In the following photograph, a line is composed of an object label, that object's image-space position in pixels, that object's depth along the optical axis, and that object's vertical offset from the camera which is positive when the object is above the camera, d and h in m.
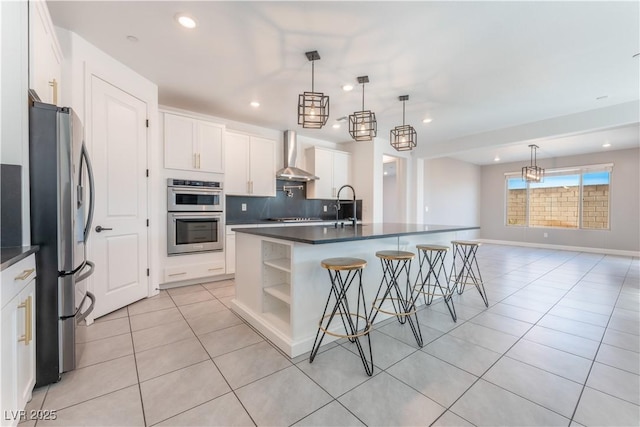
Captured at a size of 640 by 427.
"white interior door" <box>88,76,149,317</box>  2.52 +0.13
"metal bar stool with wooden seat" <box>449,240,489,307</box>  3.04 -0.80
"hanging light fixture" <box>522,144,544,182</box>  6.47 +0.95
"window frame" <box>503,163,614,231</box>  6.54 +0.69
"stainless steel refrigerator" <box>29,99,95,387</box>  1.53 -0.14
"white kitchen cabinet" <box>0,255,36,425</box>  1.10 -0.60
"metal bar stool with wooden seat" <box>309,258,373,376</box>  1.77 -0.67
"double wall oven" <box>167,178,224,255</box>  3.40 -0.09
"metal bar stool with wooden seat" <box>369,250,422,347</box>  2.11 -0.77
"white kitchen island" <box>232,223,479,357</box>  1.96 -0.55
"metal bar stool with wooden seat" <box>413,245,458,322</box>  2.71 -0.75
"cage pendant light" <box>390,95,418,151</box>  3.09 +0.87
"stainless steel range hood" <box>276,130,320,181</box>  4.76 +1.04
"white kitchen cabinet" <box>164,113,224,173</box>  3.42 +0.90
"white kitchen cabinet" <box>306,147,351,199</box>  5.15 +0.81
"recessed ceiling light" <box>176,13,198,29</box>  2.04 +1.51
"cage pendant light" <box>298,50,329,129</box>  2.37 +0.92
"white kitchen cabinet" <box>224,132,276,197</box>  4.13 +0.74
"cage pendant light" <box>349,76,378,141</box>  2.75 +0.91
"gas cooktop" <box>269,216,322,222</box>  4.57 -0.17
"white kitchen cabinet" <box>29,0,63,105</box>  1.72 +1.13
